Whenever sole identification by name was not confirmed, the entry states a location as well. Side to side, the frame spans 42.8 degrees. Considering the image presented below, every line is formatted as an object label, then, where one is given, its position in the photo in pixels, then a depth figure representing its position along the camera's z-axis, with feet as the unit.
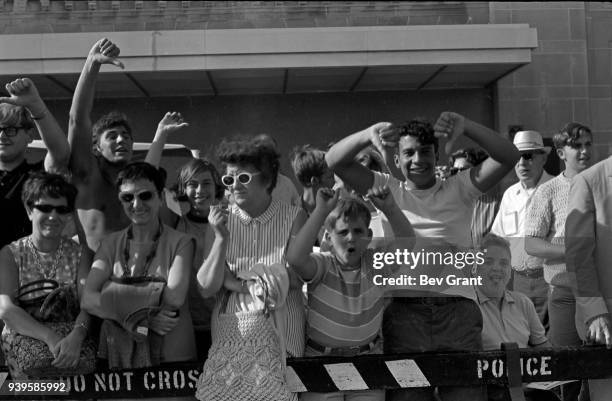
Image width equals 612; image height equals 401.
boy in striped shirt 11.14
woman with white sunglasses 11.02
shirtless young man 12.09
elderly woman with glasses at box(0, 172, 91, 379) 10.76
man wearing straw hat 17.49
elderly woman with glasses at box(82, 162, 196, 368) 10.55
